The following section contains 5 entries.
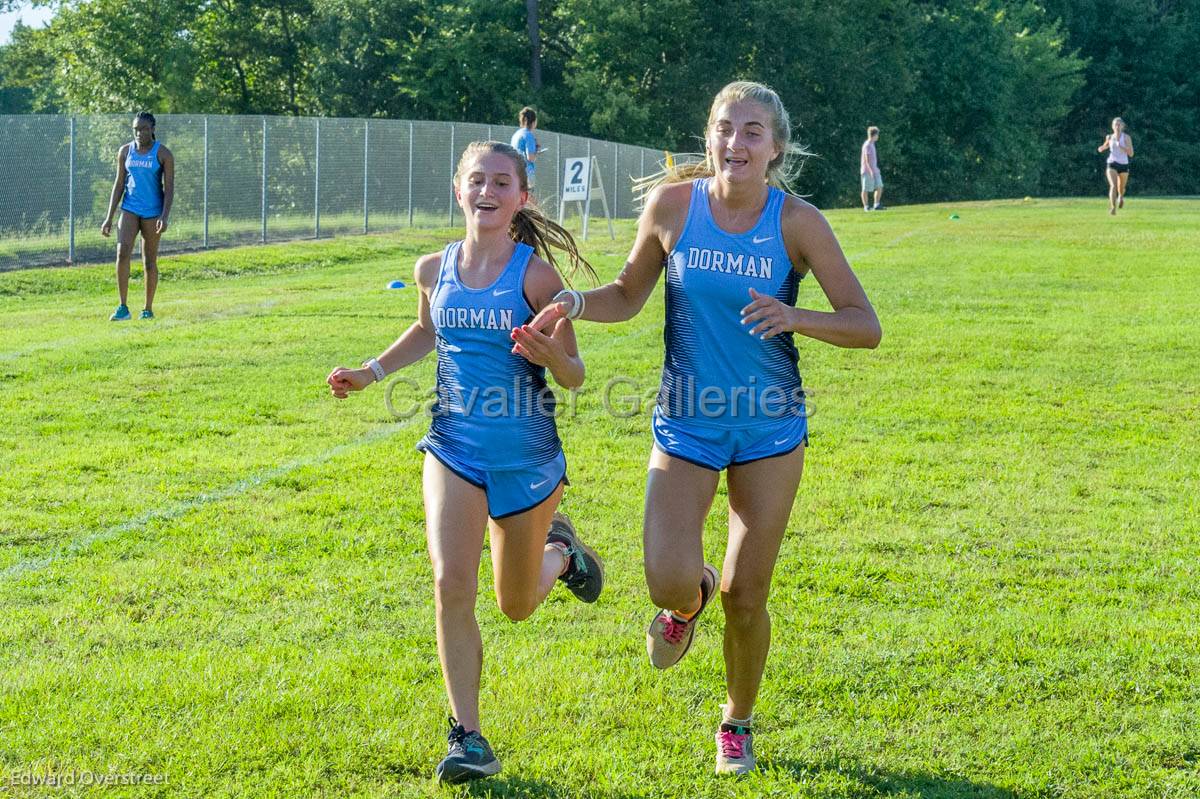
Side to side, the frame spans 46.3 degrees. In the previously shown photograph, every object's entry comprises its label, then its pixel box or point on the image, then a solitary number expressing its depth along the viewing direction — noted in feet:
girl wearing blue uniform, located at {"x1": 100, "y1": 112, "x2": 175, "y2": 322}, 49.44
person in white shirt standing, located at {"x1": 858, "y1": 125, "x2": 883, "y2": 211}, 118.21
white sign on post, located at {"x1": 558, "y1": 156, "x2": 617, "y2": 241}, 81.76
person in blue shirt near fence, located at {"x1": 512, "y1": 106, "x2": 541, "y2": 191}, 71.20
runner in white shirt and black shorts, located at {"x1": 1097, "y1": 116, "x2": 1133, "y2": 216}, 104.99
